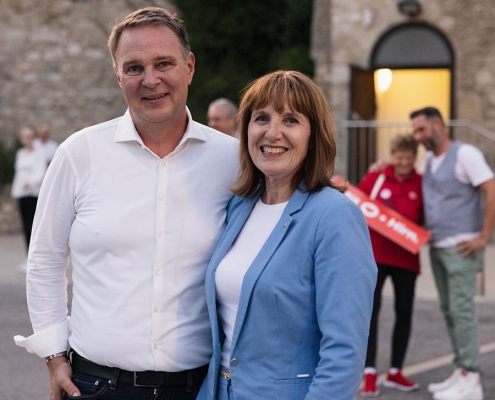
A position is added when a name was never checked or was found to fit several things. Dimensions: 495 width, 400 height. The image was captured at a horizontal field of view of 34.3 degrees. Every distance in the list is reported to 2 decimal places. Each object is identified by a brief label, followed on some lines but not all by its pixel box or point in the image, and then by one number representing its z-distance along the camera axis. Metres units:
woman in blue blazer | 2.41
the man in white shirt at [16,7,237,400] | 2.65
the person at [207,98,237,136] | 7.51
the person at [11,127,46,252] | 10.82
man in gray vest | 5.65
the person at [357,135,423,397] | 5.86
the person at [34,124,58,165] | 12.39
